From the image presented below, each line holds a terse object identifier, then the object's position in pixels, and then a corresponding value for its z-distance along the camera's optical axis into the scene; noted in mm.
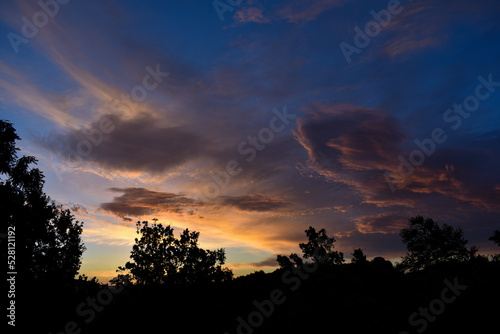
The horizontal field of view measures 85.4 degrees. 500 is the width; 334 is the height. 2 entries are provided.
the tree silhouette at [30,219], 27219
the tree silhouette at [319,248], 56938
